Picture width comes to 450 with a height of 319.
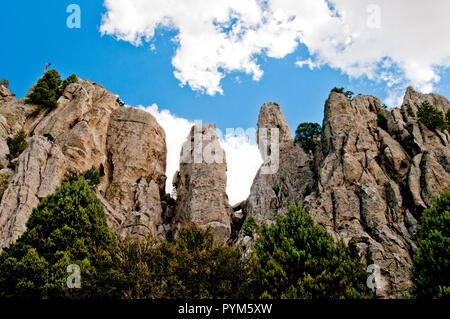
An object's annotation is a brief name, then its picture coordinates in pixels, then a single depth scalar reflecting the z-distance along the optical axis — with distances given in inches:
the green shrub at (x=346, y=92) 2000.5
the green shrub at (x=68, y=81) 2038.4
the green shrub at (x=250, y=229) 1364.5
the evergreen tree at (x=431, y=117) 1482.8
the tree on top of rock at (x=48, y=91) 1829.5
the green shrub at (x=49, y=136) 1594.4
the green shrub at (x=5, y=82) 2549.2
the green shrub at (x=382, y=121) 1706.9
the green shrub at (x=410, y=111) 1705.2
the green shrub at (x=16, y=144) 1424.7
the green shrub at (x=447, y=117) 1580.6
